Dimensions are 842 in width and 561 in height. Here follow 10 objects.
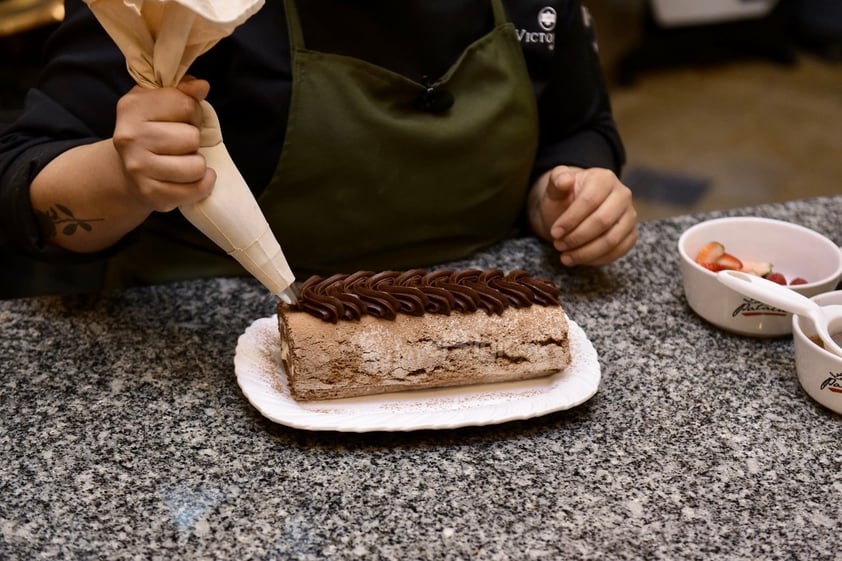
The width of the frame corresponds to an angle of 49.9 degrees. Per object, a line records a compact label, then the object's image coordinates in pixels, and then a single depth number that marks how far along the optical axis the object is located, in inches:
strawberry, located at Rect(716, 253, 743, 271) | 41.8
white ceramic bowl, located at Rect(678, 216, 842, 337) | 39.3
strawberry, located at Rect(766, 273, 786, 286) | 41.1
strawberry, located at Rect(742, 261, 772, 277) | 41.4
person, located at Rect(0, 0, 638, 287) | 39.9
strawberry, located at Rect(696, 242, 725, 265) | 42.3
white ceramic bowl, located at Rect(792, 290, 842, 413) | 34.6
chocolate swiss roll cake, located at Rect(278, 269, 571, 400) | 34.5
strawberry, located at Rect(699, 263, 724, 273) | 41.9
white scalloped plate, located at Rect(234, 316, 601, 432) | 33.1
